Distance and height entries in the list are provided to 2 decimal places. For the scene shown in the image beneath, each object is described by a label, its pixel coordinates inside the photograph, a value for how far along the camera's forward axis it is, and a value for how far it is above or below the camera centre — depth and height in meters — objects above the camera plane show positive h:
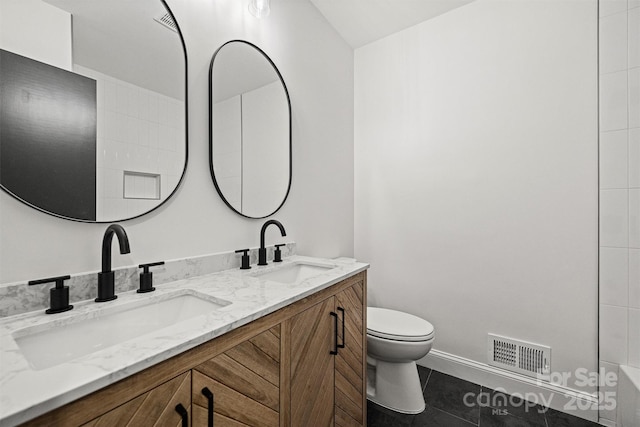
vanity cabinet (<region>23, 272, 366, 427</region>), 0.54 -0.44
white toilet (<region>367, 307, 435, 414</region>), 1.58 -0.86
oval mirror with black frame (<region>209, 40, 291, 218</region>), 1.36 +0.43
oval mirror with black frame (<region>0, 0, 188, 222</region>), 0.82 +0.34
